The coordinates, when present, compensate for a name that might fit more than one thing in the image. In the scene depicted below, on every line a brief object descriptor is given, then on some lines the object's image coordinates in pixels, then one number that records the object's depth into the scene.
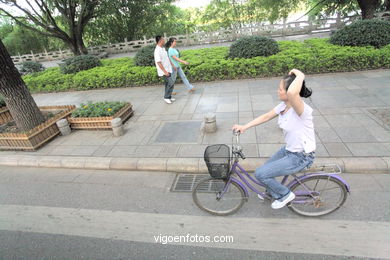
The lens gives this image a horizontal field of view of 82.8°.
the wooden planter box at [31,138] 5.29
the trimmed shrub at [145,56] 9.71
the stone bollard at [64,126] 5.82
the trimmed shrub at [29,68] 12.99
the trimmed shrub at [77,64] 10.78
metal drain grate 3.73
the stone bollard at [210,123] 4.87
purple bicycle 2.61
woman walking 6.67
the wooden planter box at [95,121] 5.80
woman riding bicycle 2.13
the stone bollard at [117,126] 5.37
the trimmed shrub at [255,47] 8.52
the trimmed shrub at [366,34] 7.75
